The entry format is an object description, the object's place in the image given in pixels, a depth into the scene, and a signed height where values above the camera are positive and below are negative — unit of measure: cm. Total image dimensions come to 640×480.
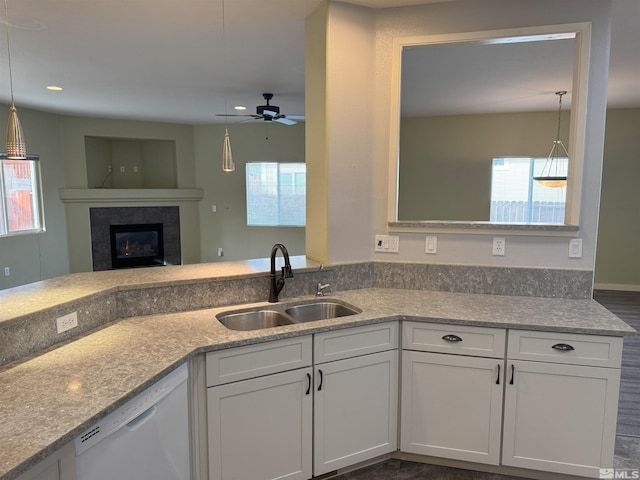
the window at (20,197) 582 -8
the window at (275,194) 761 -2
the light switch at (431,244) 268 -33
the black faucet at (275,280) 237 -51
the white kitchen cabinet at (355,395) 206 -104
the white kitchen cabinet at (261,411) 183 -101
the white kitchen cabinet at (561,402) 199 -103
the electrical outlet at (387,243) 273 -33
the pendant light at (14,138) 160 +21
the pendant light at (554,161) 587 +48
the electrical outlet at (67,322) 178 -57
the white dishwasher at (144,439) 126 -85
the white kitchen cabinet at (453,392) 212 -104
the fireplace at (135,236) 732 -81
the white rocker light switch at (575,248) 245 -32
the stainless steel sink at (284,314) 227 -69
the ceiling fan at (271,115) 494 +96
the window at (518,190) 583 +6
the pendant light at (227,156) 268 +24
